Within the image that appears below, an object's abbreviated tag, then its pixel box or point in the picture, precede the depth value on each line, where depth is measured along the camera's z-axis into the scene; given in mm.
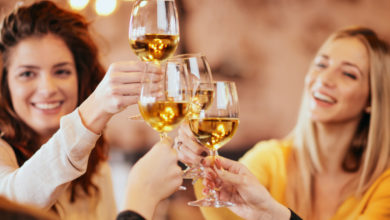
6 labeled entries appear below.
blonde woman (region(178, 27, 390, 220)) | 2215
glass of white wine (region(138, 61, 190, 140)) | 1038
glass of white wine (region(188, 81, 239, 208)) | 1280
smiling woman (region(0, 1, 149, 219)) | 1263
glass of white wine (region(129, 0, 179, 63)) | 1160
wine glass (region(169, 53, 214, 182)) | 1319
